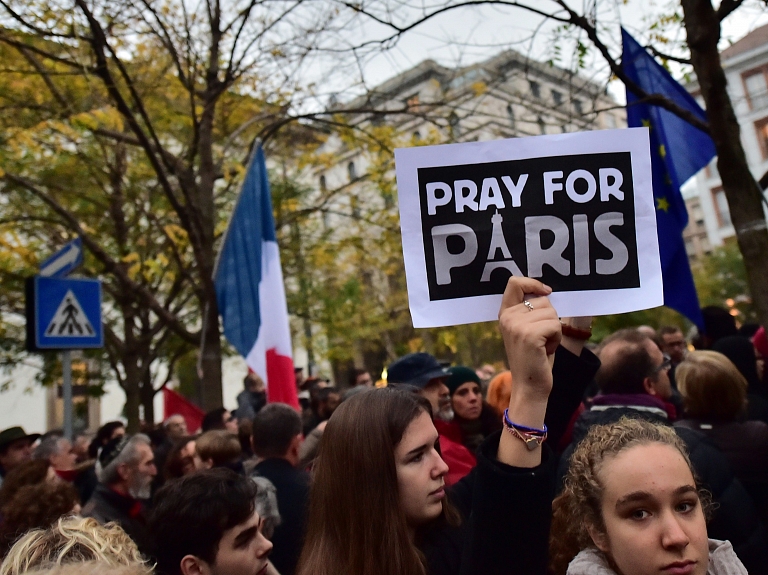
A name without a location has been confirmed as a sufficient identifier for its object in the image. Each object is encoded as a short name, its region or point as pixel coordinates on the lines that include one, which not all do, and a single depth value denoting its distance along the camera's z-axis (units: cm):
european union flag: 567
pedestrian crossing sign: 586
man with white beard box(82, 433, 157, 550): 421
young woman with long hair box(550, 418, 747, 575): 179
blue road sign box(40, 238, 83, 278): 607
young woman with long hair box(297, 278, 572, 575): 162
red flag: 961
